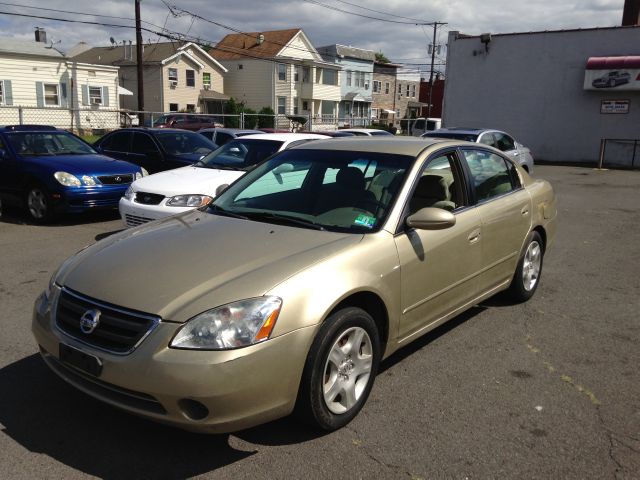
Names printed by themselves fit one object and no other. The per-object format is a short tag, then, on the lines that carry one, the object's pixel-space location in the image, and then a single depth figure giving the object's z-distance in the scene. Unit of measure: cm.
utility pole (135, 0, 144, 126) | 2603
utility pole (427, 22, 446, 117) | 5399
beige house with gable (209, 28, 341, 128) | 4997
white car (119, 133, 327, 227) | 759
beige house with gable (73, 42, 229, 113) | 4456
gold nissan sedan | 275
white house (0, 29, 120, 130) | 3322
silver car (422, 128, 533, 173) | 1297
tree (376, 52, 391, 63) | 9640
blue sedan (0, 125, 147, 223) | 896
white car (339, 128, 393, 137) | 1863
